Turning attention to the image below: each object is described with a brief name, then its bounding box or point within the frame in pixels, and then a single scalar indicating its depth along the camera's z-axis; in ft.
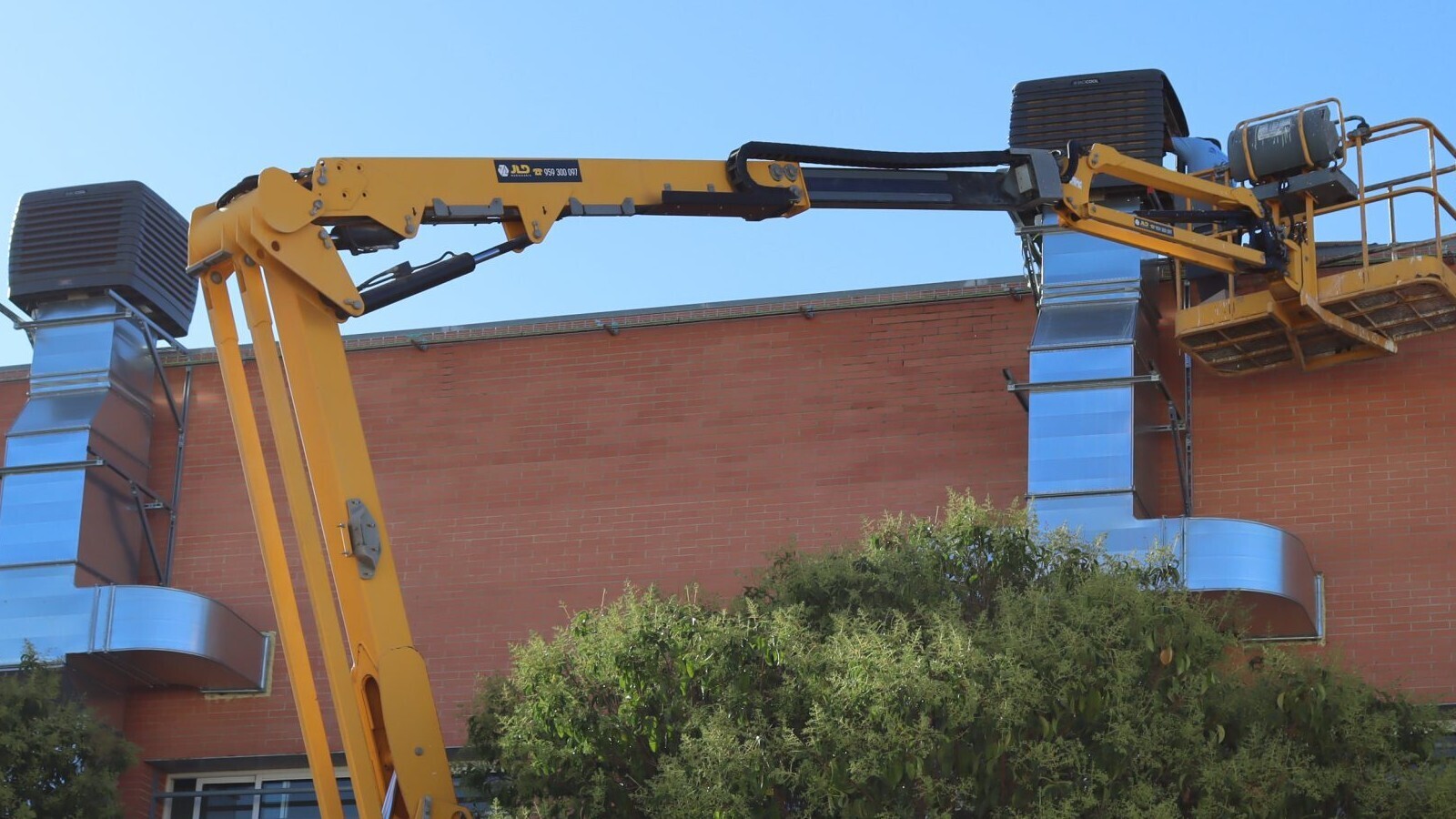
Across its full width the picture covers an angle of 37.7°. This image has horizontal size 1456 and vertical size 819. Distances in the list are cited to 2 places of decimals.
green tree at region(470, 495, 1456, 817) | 47.62
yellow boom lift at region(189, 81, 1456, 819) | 47.88
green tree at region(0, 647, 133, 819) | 61.62
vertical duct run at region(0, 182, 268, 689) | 69.72
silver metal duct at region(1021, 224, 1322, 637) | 62.64
